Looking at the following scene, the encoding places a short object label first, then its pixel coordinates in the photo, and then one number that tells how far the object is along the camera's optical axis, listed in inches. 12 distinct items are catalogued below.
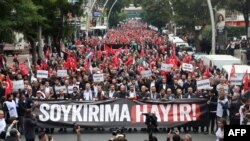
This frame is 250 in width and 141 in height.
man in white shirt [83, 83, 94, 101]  835.4
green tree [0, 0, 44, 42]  1135.0
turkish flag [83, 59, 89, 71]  1167.8
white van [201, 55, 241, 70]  1325.0
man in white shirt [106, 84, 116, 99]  842.1
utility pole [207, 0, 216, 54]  1688.2
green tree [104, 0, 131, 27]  5511.8
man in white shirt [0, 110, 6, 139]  634.2
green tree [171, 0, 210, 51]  2377.0
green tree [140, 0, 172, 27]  3404.8
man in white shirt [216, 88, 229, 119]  770.2
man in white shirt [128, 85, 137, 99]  847.8
